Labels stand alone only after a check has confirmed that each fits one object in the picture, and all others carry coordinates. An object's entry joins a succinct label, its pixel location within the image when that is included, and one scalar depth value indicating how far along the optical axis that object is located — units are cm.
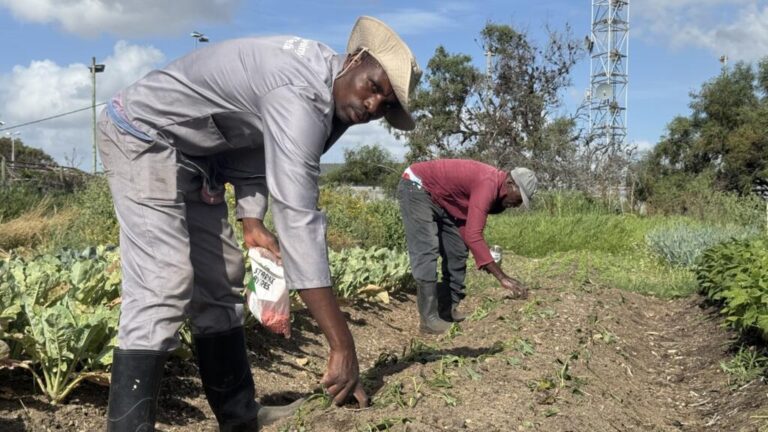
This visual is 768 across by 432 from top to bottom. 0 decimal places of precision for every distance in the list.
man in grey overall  241
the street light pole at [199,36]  2100
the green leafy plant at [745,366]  479
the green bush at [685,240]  1069
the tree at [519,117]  2273
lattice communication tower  2507
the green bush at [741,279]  469
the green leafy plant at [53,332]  333
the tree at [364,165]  4694
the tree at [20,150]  5431
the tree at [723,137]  2870
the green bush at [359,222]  1112
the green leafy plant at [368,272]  630
